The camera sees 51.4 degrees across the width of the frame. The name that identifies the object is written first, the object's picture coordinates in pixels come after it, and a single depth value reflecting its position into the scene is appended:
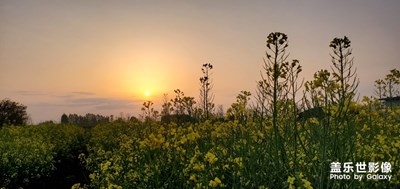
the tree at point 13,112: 31.47
